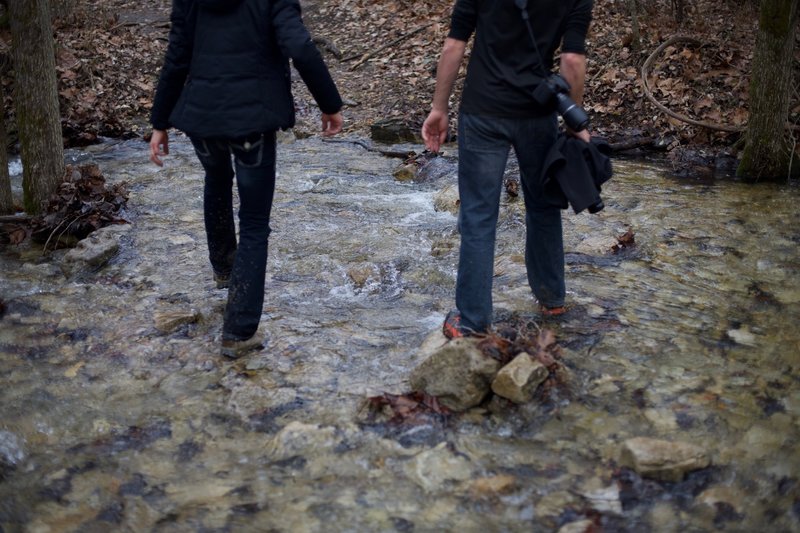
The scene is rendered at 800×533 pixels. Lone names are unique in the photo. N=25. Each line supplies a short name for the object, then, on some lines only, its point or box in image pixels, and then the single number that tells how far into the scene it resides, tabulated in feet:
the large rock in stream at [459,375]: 11.65
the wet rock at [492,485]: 9.87
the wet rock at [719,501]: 9.25
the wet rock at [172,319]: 15.49
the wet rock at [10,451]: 11.22
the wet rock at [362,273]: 18.43
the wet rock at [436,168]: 28.81
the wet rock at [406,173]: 29.17
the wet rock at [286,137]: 36.04
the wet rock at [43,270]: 19.43
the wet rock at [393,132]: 34.81
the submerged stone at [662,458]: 9.83
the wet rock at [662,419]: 11.03
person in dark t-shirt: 11.96
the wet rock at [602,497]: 9.41
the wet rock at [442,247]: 20.02
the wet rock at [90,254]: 19.51
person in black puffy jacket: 12.27
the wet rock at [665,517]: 9.04
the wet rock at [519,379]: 11.50
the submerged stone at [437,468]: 10.15
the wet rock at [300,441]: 10.96
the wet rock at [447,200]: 24.35
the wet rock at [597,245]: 19.01
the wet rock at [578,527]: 9.05
